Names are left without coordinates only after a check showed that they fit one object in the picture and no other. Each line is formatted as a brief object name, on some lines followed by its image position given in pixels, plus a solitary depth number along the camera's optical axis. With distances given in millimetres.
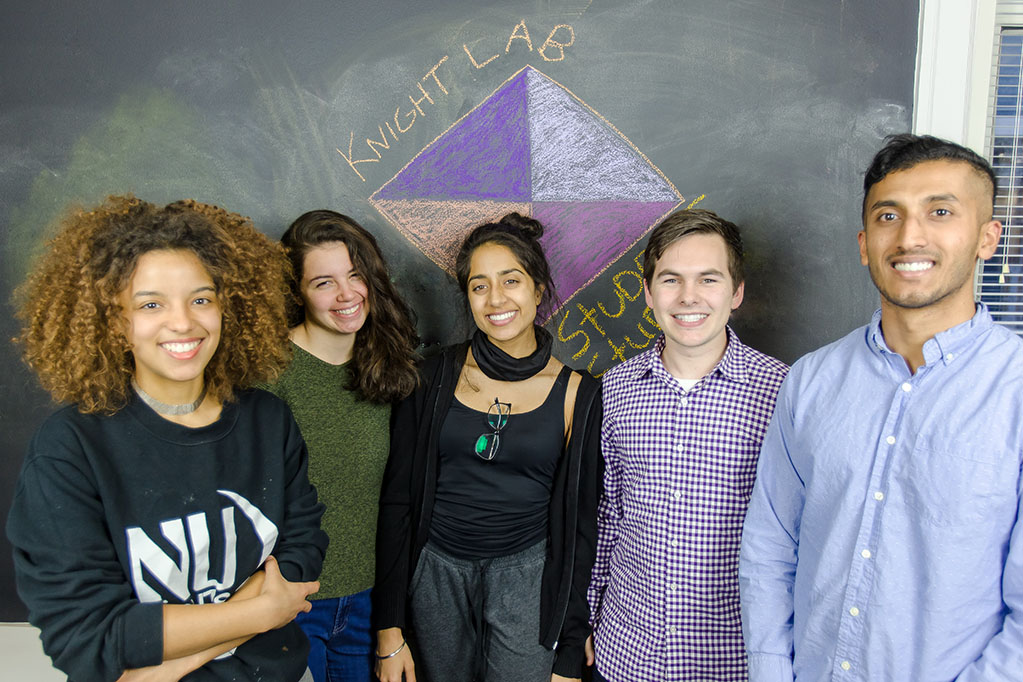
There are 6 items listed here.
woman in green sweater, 1606
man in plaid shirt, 1431
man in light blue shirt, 1002
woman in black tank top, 1575
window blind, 1857
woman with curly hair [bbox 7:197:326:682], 1015
